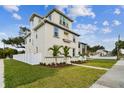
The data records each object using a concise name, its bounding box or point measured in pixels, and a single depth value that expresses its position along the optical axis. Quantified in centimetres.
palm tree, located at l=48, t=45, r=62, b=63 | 748
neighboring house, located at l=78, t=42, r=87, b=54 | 1735
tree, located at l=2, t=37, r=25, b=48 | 1913
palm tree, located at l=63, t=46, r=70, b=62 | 799
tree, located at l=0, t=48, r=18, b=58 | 1644
